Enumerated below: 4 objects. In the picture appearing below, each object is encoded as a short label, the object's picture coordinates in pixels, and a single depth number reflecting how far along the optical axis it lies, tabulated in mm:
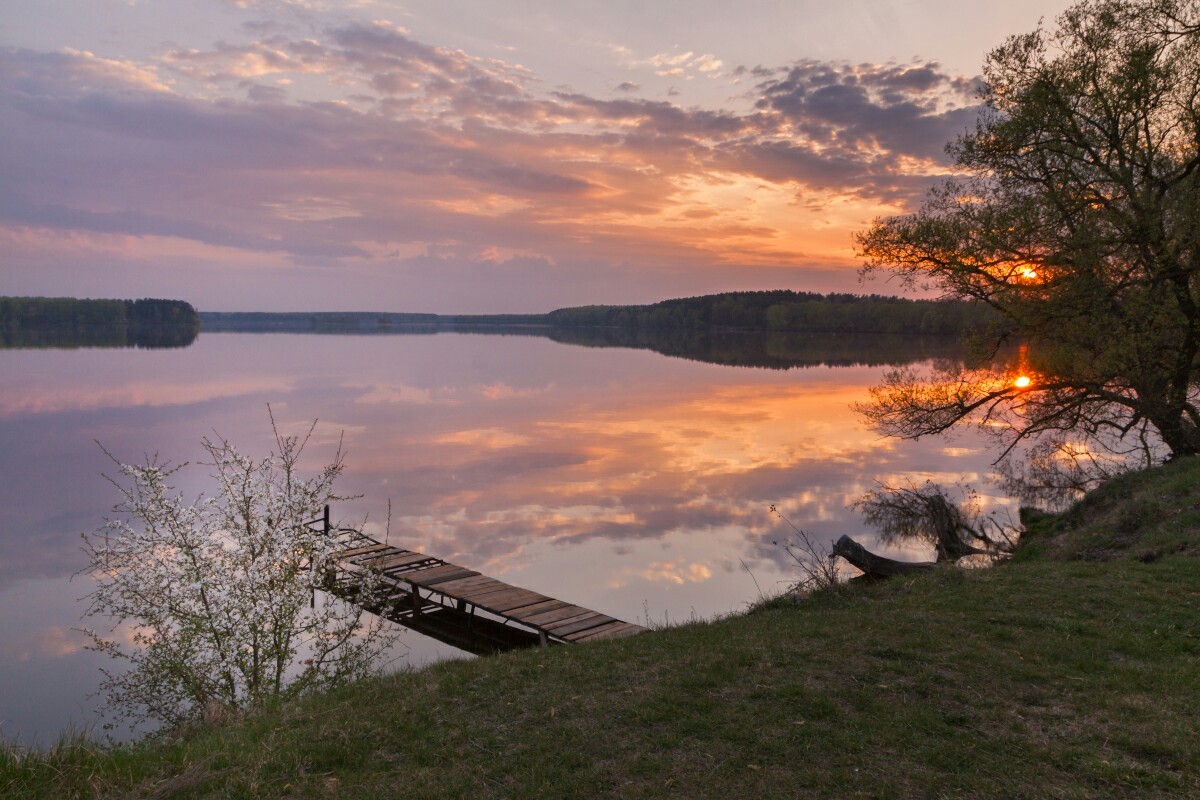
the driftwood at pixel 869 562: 13117
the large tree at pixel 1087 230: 18703
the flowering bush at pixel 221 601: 9883
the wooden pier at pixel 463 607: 12992
